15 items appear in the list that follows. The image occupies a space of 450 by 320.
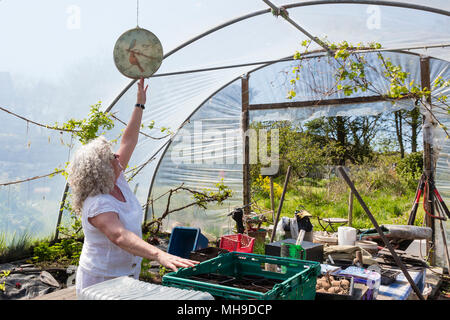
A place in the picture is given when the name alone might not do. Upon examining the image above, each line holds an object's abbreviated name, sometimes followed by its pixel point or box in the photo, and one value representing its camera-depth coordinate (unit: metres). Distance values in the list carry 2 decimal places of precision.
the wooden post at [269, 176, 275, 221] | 6.78
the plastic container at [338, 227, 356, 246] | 4.05
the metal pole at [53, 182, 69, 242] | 5.55
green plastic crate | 1.47
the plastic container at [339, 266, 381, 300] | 2.38
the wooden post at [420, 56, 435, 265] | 5.02
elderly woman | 1.80
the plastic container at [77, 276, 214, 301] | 1.20
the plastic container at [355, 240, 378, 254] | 4.05
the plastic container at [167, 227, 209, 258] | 4.11
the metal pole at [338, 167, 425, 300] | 2.74
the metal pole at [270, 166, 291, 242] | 4.30
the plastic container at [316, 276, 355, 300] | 2.03
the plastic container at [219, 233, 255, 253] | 4.10
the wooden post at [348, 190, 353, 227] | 6.15
